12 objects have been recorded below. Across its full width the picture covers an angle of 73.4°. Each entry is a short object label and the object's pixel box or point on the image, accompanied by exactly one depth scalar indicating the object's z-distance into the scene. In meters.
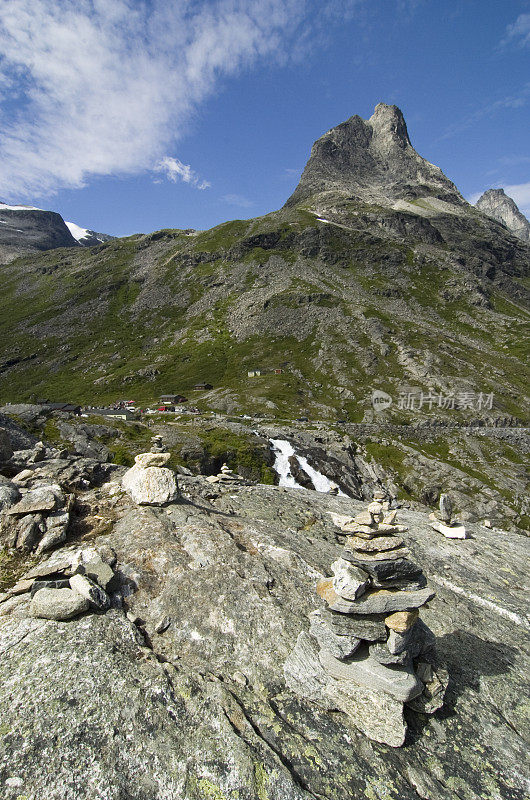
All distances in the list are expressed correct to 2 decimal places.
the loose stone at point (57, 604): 9.16
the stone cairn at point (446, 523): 22.25
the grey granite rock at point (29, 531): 11.91
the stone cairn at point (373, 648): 9.30
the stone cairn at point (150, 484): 16.11
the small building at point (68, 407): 108.51
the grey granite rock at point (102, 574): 10.69
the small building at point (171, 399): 139.88
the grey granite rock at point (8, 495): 12.88
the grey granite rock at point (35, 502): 12.57
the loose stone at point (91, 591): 9.85
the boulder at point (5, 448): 18.30
